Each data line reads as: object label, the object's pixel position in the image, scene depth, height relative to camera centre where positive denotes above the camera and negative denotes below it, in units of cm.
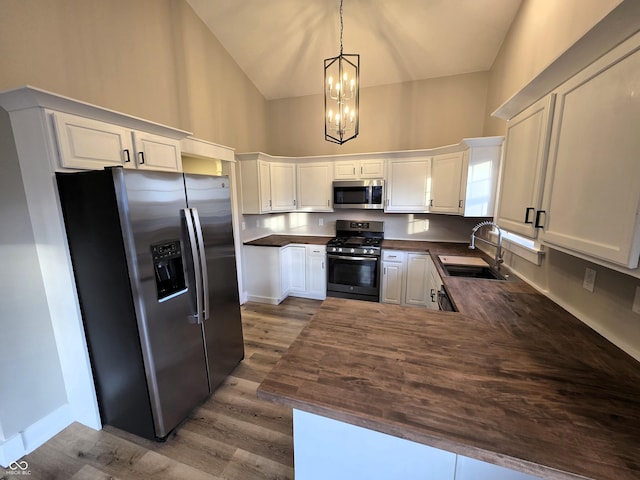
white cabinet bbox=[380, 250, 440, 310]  340 -112
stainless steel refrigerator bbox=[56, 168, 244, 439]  151 -57
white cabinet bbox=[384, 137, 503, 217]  271 +20
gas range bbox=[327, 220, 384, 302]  362 -104
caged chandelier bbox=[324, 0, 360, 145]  220 +83
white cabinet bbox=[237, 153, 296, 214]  366 +20
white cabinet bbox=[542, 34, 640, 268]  82 +12
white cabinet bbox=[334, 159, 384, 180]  372 +40
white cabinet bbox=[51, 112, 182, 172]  156 +38
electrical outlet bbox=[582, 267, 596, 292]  136 -46
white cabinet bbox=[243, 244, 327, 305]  384 -114
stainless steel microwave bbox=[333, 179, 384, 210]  372 +3
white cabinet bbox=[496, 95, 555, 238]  130 +15
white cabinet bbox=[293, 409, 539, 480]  81 -88
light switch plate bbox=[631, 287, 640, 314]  111 -48
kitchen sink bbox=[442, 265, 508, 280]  258 -78
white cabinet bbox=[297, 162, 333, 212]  396 +17
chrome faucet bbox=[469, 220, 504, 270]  231 -55
